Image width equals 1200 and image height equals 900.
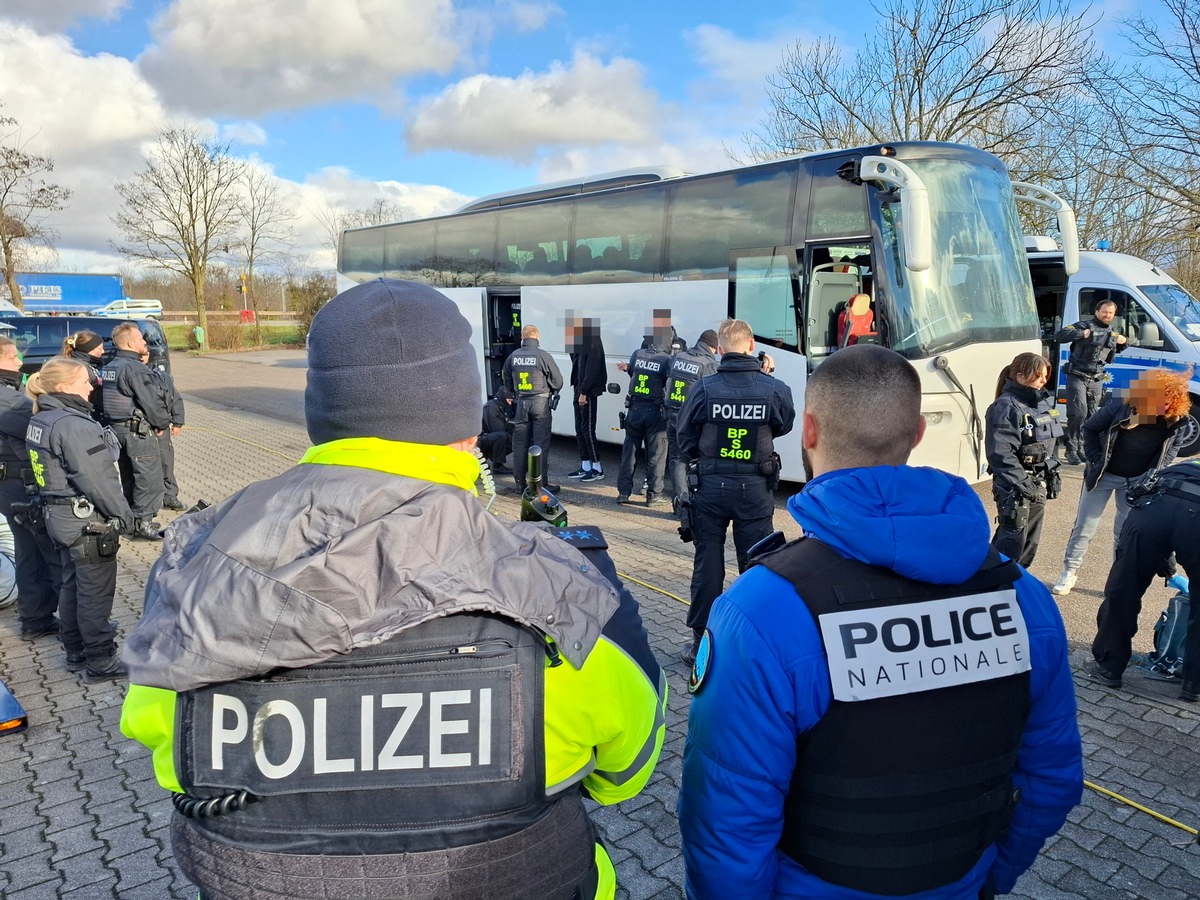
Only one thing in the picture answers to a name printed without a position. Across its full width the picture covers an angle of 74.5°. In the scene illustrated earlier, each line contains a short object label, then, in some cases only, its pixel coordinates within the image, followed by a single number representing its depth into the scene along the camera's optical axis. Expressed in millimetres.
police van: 10789
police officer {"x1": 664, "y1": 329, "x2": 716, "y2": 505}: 7562
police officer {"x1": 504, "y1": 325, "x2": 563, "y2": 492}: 8938
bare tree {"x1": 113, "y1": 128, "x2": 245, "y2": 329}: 32969
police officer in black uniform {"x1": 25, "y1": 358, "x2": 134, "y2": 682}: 4359
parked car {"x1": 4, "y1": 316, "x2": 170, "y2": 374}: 11977
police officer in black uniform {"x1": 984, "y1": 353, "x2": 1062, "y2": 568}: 5105
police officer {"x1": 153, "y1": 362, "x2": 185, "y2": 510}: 7715
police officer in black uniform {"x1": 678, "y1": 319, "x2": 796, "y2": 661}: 4461
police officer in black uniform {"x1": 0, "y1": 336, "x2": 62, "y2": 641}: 4754
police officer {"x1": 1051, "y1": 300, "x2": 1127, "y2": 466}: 9789
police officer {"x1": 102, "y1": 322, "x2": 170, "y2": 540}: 7219
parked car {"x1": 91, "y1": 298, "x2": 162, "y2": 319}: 29730
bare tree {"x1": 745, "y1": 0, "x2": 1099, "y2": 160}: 16234
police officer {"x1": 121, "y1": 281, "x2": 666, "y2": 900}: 1144
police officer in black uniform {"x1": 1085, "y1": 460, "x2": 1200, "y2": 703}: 3996
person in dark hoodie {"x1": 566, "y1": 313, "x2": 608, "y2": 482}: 9859
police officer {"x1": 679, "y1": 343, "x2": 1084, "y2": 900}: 1474
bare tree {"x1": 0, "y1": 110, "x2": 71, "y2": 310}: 27297
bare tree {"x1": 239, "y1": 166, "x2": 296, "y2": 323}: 37719
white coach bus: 7582
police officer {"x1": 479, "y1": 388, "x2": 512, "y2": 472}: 9570
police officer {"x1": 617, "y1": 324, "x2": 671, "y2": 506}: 8641
